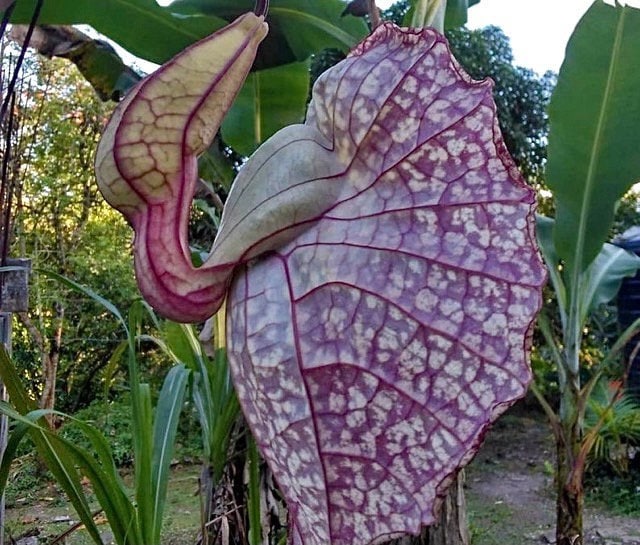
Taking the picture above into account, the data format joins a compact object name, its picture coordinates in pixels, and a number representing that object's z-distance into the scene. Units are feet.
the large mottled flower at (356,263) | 0.74
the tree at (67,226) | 11.93
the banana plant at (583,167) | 3.59
